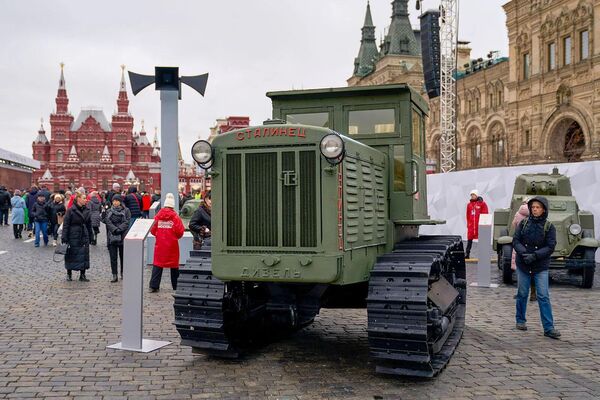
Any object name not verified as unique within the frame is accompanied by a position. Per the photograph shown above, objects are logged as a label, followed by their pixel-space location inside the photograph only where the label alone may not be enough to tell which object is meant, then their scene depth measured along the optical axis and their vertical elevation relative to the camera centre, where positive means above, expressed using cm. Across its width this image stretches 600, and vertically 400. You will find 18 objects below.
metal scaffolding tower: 4125 +908
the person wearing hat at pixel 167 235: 1114 -42
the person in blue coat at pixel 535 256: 858 -66
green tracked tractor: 610 -27
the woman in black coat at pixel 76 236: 1313 -50
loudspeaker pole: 1478 +227
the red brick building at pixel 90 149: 10319 +1051
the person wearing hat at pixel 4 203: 2902 +45
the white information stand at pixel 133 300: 757 -107
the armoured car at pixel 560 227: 1296 -43
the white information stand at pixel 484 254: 1295 -95
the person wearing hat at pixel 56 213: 2050 -3
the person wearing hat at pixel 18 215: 2436 -9
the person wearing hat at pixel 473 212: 1675 -10
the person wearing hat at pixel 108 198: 2600 +59
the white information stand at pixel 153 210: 1742 +3
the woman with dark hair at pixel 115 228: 1327 -34
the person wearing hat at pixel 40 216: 2106 -12
